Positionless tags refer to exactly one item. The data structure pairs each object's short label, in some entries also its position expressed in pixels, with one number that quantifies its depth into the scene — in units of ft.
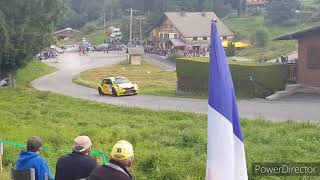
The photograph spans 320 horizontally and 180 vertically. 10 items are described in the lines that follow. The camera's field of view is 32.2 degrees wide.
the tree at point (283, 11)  364.58
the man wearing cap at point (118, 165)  18.56
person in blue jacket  25.52
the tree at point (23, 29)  145.48
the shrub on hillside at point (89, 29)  504.02
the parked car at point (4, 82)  159.33
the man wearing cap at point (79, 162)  22.98
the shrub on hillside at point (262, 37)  315.17
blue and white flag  18.83
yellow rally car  125.59
